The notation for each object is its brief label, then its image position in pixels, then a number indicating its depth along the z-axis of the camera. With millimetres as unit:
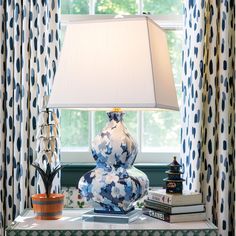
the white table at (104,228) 1900
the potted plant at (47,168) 2043
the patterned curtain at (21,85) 2484
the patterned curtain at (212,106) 2492
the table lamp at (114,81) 1795
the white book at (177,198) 2051
